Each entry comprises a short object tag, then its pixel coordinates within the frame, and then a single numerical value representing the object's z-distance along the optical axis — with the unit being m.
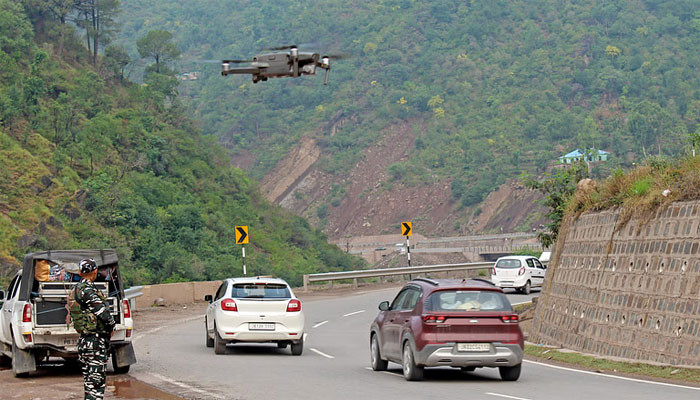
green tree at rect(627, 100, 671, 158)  138.25
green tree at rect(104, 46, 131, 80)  83.50
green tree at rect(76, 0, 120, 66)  87.56
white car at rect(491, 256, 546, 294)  41.59
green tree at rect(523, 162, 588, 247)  33.75
